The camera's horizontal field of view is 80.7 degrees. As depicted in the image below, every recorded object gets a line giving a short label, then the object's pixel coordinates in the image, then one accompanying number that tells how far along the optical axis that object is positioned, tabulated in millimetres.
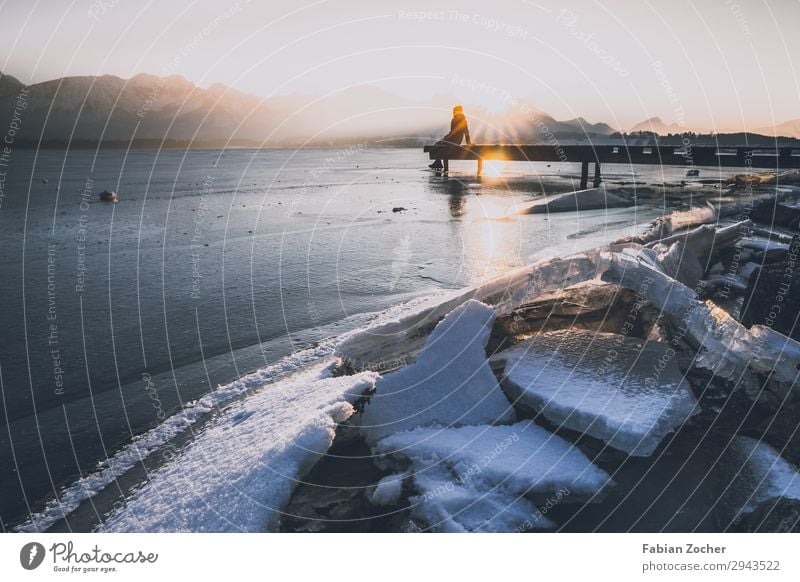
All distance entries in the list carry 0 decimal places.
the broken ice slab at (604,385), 3936
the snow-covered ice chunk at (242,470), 3801
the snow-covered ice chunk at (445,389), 4426
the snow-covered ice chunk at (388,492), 3666
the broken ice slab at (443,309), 5457
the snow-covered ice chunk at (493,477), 3566
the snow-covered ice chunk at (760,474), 3621
